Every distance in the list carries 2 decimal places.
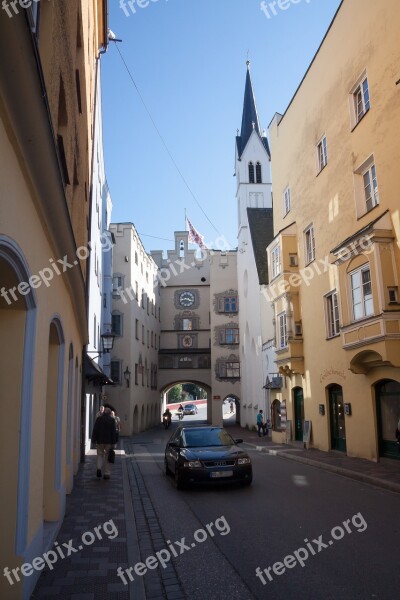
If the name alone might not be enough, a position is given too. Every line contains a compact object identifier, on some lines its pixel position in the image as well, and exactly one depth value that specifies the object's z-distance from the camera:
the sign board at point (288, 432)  23.91
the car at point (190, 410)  68.00
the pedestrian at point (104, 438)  13.99
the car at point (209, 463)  12.29
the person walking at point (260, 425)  30.38
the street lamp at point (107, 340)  20.95
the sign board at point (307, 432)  21.28
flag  47.28
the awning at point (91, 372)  19.36
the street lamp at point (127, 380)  36.75
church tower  37.12
